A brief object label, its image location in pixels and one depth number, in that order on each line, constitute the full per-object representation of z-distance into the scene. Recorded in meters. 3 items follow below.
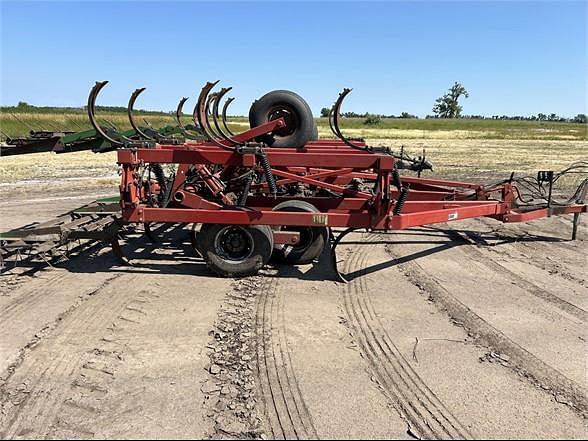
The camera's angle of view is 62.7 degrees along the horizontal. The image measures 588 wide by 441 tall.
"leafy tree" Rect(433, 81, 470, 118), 114.34
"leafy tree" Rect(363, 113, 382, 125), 79.59
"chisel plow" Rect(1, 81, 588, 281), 5.57
